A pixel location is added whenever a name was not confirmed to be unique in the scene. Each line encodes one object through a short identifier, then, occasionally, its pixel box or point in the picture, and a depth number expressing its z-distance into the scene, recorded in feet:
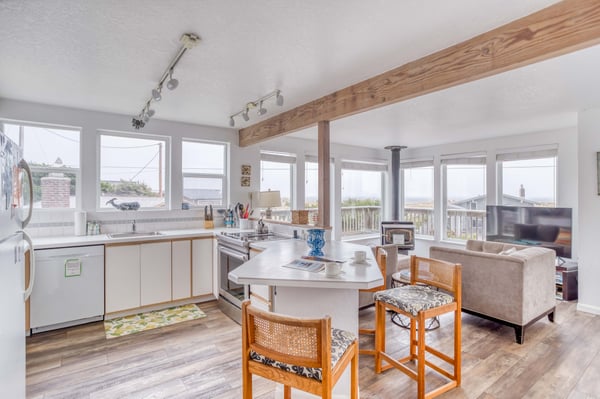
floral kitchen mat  10.24
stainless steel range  10.59
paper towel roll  11.60
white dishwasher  9.75
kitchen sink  11.99
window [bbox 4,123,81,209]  11.21
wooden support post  10.64
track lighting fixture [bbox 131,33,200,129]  6.52
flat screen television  13.84
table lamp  12.96
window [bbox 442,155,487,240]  18.54
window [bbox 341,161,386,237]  20.75
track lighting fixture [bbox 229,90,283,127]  9.30
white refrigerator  4.51
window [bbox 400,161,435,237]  21.08
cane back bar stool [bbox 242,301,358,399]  3.93
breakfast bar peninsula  5.41
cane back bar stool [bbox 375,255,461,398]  6.57
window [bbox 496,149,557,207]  15.76
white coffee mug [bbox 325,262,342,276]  5.62
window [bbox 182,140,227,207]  14.52
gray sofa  9.47
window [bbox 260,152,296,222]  17.02
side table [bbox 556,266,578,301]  13.25
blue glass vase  7.59
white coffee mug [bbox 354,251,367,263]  6.66
